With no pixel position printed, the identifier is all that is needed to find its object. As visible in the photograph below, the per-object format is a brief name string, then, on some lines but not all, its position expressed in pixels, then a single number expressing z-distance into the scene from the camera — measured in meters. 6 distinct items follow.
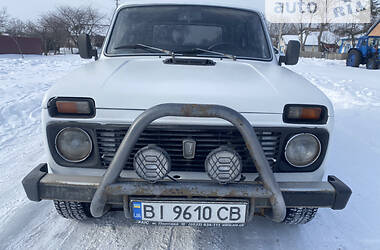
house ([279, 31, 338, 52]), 54.27
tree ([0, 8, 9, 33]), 32.59
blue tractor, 17.92
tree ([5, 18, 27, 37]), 33.56
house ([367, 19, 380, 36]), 28.38
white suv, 1.63
